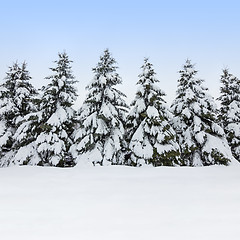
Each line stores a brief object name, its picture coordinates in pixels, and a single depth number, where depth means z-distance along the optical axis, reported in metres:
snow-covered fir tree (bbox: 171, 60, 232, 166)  11.62
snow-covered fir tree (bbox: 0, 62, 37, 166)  12.44
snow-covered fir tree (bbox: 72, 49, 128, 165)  11.01
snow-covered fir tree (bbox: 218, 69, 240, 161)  14.51
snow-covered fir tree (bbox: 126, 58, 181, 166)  10.88
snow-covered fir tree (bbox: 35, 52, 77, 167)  11.45
